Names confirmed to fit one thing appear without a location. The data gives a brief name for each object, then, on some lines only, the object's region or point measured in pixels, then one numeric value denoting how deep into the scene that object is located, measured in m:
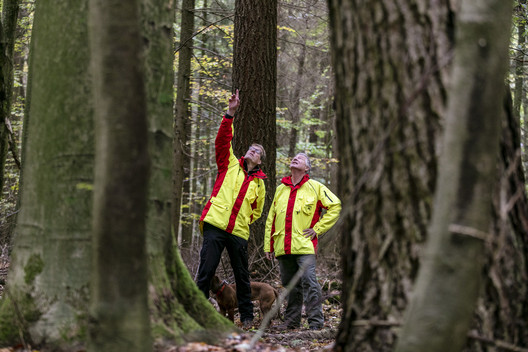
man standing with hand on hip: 12.68
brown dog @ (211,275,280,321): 13.21
